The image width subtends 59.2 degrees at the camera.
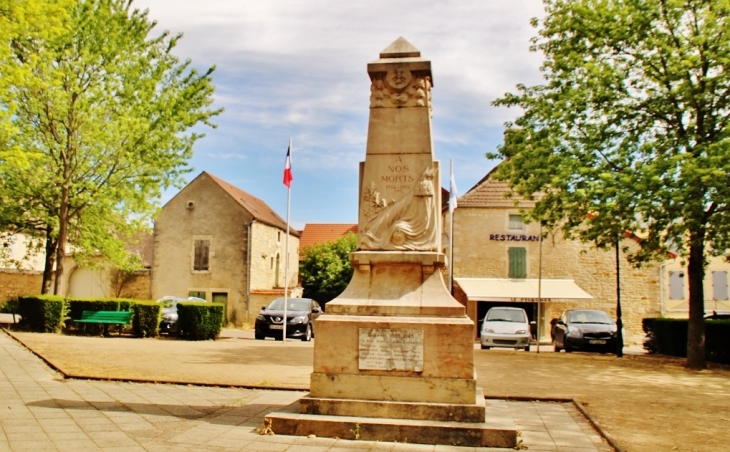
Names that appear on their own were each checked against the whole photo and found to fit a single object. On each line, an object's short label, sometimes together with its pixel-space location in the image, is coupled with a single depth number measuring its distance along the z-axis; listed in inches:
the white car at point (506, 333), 773.9
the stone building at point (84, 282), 1326.3
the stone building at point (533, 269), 1182.3
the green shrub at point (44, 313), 748.0
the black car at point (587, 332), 758.5
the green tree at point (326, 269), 1603.1
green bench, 768.9
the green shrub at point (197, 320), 764.0
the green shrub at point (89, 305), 788.6
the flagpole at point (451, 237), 1049.5
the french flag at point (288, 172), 893.2
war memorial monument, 244.7
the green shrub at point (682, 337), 637.9
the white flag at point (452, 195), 1048.2
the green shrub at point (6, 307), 1243.5
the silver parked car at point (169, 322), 847.7
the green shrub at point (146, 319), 788.6
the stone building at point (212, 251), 1326.3
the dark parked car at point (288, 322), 816.3
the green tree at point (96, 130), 779.4
